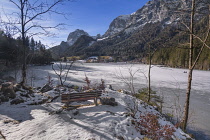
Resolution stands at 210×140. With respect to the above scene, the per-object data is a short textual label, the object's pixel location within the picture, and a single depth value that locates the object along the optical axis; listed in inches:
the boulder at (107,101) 235.6
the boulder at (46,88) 340.4
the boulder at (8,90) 213.9
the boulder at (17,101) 200.2
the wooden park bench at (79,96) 196.3
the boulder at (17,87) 247.6
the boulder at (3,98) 198.8
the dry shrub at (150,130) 148.5
